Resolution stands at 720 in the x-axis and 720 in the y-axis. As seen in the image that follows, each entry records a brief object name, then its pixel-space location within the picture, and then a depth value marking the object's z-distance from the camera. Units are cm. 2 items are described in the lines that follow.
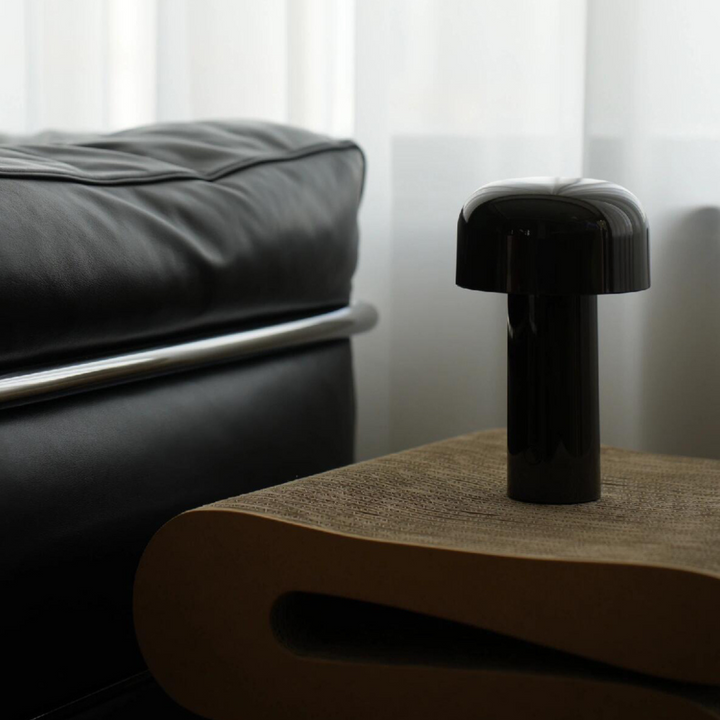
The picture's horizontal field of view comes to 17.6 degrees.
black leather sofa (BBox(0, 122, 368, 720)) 151
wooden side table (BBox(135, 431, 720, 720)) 134
